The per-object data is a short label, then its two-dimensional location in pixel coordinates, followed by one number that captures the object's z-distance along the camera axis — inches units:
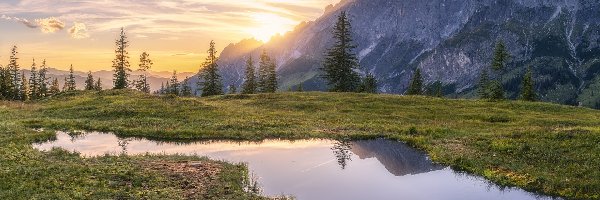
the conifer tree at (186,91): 5470.5
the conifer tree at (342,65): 3521.2
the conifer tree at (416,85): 4598.4
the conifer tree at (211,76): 4365.2
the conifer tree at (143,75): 5546.3
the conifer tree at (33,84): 5634.4
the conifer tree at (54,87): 6317.9
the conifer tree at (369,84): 4737.5
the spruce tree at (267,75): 4648.1
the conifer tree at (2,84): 4675.2
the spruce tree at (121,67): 4702.5
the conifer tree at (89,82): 5794.3
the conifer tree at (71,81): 6246.1
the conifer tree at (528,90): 3804.1
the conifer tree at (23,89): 5674.2
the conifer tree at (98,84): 6152.6
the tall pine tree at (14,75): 5216.5
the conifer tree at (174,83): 5623.0
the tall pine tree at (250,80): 4672.7
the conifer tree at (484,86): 4808.1
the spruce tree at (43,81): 5946.9
